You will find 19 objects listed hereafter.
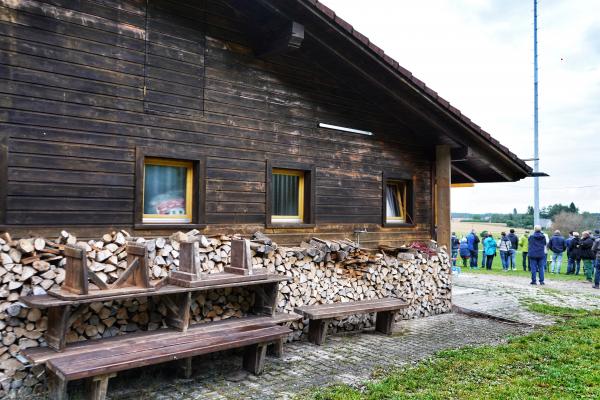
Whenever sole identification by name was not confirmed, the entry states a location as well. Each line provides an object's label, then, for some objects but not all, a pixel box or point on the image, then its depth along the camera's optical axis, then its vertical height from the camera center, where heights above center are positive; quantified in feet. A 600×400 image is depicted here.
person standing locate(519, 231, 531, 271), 56.67 -3.74
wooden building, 16.47 +4.31
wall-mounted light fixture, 25.45 +5.13
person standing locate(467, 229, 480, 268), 57.93 -3.44
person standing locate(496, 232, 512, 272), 55.04 -3.94
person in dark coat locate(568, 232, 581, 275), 49.60 -3.41
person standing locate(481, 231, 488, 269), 57.06 -2.42
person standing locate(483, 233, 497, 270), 56.75 -3.70
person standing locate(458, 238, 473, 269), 59.57 -4.60
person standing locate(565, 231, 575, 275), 52.08 -5.24
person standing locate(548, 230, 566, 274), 50.80 -3.41
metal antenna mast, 71.77 +11.98
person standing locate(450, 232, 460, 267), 61.93 -3.99
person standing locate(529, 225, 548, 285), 41.55 -3.24
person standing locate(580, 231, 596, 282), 45.85 -3.55
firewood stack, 14.71 -3.35
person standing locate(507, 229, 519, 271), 55.57 -3.63
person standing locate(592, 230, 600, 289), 41.73 -5.12
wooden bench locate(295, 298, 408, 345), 20.84 -4.70
